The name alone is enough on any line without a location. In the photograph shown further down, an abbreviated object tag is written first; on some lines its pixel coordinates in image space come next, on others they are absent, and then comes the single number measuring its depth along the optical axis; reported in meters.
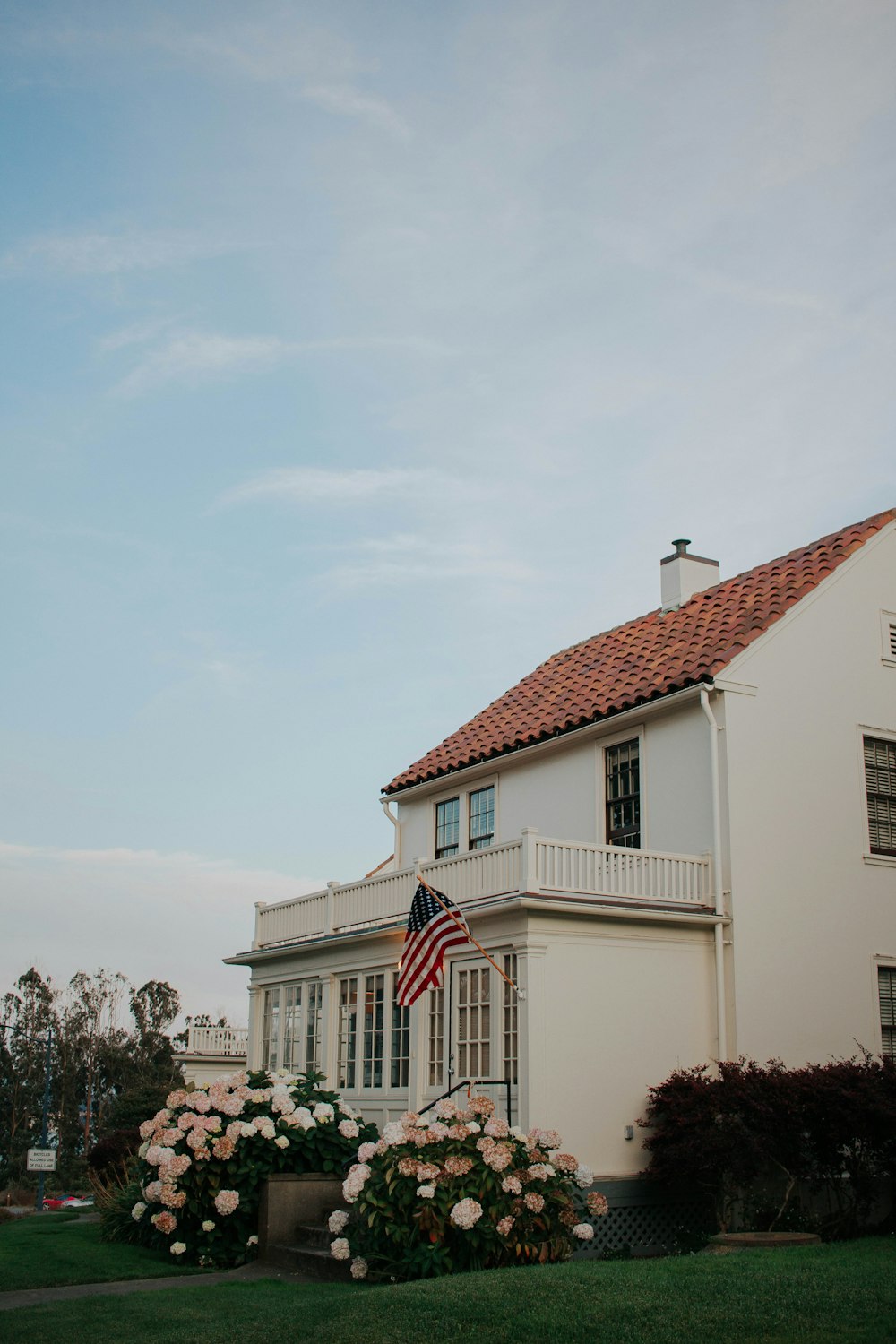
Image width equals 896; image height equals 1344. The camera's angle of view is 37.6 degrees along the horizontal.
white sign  27.62
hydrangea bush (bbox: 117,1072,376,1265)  14.62
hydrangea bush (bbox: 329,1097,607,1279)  12.24
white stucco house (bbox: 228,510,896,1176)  15.67
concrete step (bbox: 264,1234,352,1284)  13.18
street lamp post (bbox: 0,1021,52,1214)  37.41
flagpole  15.22
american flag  15.98
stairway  14.05
